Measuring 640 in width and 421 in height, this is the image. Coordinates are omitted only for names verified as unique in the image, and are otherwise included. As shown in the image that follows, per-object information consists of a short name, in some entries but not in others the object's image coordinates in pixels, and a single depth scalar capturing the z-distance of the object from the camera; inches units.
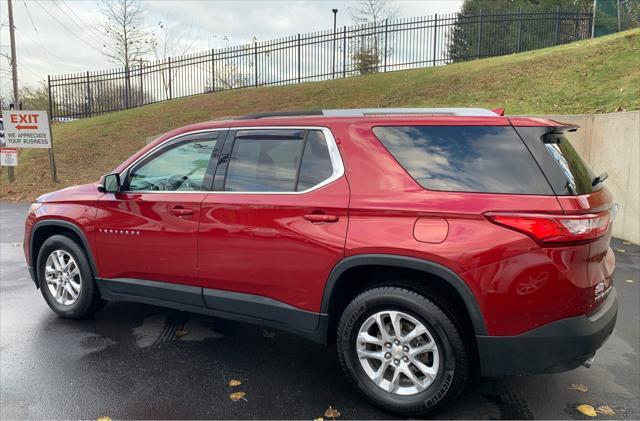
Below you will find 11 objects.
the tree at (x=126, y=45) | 1009.5
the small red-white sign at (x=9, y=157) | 545.3
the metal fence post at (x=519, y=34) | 627.5
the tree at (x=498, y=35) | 635.5
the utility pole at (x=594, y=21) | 598.5
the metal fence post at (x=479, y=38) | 637.1
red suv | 99.3
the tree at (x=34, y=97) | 1072.8
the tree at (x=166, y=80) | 794.8
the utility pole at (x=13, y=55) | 639.8
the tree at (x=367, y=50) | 677.9
